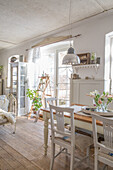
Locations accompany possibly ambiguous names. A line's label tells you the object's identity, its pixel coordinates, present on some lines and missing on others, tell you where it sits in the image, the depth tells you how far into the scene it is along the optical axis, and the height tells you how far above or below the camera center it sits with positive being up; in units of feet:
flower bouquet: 6.89 -0.89
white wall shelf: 11.12 +1.33
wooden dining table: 5.95 -1.77
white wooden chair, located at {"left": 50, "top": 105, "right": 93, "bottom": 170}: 6.10 -2.66
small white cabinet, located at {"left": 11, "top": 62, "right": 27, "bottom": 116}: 17.34 -0.31
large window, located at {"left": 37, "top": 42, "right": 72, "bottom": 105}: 14.84 +1.26
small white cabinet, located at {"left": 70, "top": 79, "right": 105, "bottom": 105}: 10.95 -0.52
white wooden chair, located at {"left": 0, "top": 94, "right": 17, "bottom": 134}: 12.80 -1.80
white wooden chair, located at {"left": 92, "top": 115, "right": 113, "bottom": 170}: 4.83 -2.26
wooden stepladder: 15.47 -0.26
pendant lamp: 7.18 +1.16
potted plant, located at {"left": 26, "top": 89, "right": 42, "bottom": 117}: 14.86 -2.15
